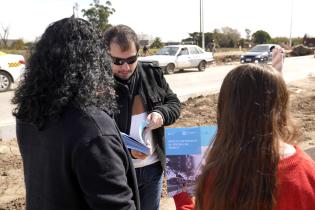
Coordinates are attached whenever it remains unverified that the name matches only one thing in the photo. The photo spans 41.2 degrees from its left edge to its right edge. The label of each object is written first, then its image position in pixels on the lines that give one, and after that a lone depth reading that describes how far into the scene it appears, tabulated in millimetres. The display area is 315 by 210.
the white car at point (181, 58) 19984
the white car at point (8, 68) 13341
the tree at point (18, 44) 37488
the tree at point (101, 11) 33812
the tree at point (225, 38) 61219
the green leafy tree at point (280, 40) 66081
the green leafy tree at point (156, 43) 50700
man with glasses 2531
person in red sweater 1453
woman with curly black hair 1481
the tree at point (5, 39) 45231
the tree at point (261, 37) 61594
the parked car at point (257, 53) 25595
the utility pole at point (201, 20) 37422
